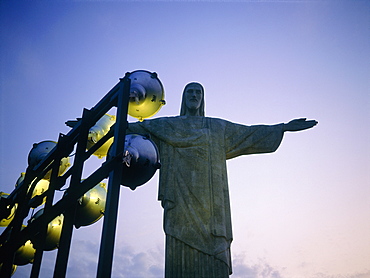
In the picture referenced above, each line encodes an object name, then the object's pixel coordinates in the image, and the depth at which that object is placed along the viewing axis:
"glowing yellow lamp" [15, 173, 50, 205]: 6.57
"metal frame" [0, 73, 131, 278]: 3.97
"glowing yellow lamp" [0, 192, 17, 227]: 6.58
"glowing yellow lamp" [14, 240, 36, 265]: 6.63
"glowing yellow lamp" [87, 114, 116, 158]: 5.72
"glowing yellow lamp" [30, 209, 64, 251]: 6.17
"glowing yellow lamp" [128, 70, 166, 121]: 5.24
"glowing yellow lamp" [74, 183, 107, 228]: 5.82
